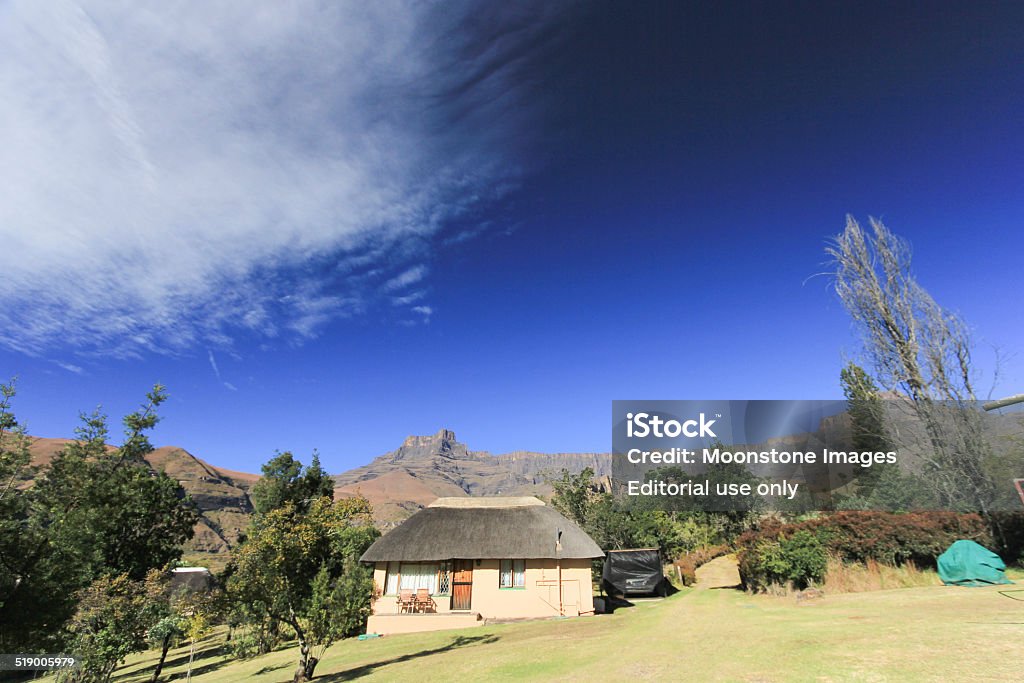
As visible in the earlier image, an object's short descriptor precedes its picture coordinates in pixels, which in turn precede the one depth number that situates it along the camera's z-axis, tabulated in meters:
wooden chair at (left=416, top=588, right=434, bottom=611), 23.62
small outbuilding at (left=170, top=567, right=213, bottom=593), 46.12
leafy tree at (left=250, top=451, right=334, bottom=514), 44.34
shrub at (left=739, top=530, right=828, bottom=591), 17.66
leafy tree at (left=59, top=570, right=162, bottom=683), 13.38
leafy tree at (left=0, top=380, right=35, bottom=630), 17.30
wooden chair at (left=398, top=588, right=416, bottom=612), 23.73
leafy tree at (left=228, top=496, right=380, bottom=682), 12.05
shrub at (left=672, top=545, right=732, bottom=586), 31.60
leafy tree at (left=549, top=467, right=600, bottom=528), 49.69
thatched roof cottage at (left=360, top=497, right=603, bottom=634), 23.22
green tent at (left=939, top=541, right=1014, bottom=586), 13.94
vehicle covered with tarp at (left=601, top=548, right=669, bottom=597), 26.17
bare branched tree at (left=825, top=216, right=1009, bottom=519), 18.23
